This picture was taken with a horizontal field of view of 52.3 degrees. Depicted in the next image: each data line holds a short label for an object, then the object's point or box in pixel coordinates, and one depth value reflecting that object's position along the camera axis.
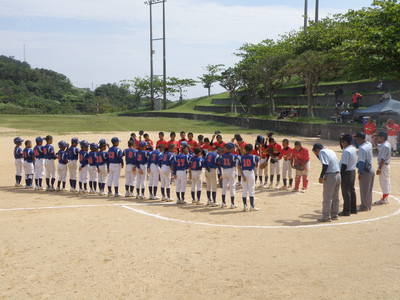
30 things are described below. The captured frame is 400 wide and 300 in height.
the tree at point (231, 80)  50.69
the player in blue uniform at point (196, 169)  12.45
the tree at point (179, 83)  77.31
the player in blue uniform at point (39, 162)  14.82
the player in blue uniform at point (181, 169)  12.48
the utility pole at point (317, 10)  54.16
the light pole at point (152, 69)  72.09
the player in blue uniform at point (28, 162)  15.01
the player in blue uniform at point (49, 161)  14.75
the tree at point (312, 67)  36.34
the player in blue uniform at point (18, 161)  15.16
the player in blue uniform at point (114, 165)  13.62
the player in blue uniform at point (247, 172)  11.41
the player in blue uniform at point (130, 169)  13.60
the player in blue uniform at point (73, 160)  14.48
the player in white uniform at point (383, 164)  11.72
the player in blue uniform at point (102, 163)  13.87
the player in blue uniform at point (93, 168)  13.95
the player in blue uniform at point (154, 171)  13.33
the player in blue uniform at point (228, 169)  11.85
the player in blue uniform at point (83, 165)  14.19
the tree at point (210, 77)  72.25
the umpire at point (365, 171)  11.04
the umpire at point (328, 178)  10.09
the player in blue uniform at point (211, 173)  12.45
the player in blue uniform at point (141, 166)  13.45
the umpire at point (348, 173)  10.53
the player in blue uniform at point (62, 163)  14.49
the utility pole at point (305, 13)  54.25
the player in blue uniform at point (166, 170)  12.86
